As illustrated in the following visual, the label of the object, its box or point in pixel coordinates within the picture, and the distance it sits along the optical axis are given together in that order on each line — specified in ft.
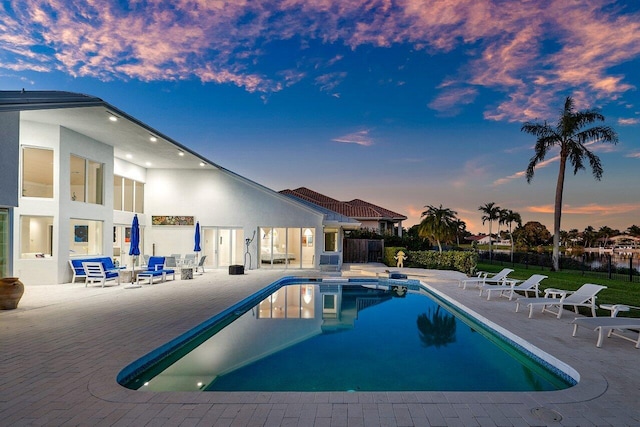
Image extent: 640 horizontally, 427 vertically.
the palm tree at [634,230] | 260.42
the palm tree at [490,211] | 197.77
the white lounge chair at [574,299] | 26.53
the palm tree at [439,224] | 84.32
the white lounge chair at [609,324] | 19.74
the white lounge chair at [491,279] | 40.37
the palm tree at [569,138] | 74.23
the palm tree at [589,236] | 311.68
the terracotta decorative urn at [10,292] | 28.14
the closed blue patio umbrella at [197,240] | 56.70
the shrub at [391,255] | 72.09
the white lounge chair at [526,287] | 34.30
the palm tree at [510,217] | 191.31
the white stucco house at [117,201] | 34.55
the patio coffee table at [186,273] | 49.47
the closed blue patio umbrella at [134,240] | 43.88
